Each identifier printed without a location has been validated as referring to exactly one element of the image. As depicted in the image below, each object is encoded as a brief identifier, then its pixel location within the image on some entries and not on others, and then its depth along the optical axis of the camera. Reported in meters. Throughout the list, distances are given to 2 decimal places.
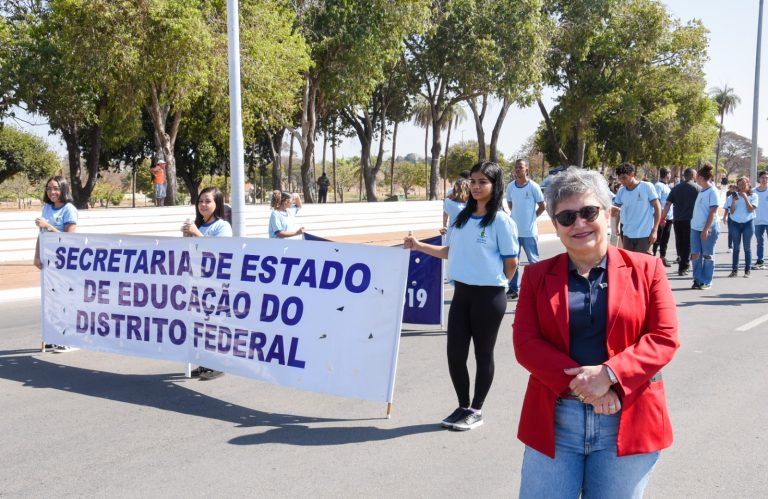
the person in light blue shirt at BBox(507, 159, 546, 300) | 9.82
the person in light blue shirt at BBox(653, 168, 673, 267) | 14.70
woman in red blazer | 2.32
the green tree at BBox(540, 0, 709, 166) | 41.88
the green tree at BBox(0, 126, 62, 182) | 46.72
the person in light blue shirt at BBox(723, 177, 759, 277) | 12.40
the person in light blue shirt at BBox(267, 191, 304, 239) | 9.70
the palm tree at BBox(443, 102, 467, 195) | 60.31
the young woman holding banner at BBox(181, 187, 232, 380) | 6.36
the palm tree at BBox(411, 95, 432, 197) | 62.08
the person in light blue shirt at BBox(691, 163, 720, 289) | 11.15
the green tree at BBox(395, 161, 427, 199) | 86.32
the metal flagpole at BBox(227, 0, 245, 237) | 11.25
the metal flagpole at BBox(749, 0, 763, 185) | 29.09
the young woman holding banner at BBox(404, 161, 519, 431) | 4.99
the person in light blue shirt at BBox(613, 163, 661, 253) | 10.16
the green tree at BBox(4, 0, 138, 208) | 22.23
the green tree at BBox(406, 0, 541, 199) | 34.09
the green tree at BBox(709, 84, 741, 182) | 108.94
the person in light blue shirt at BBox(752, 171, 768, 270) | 13.41
